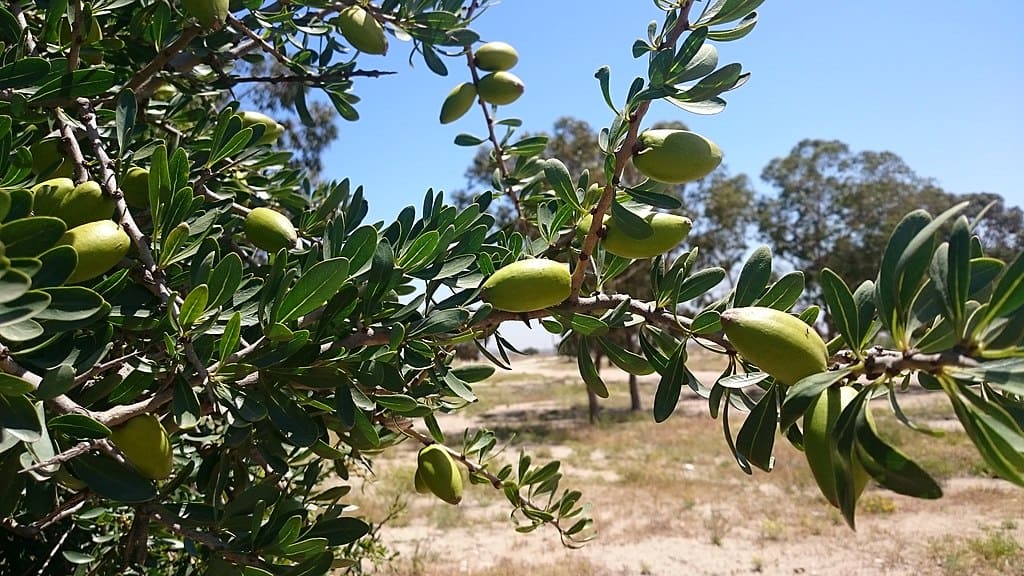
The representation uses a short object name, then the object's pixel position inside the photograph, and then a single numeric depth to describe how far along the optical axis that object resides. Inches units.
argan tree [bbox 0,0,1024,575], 7.1
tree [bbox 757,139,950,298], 613.5
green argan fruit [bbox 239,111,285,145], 16.1
